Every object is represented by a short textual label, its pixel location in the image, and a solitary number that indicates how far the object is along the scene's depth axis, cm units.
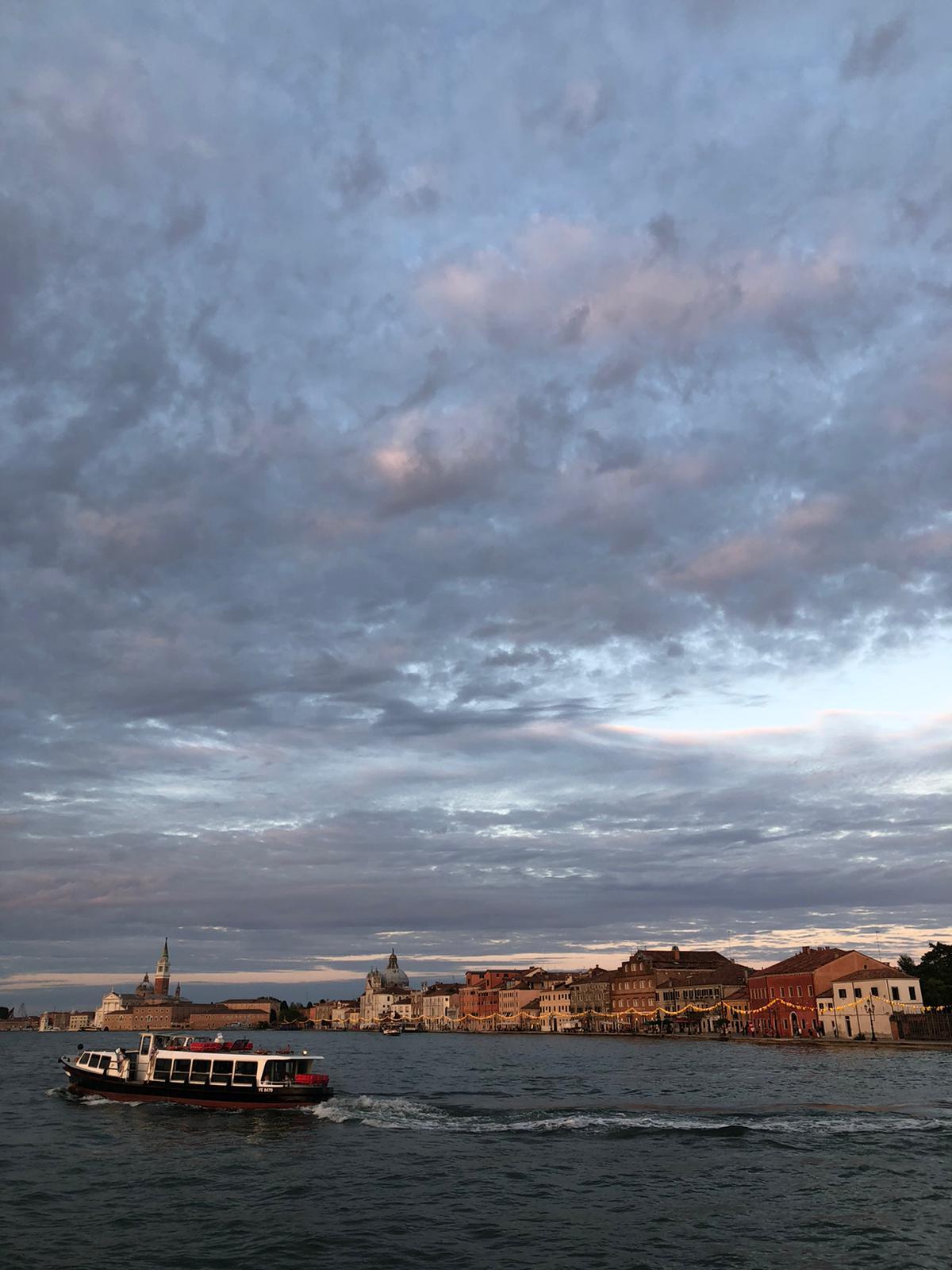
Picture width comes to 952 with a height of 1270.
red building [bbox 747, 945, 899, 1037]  12650
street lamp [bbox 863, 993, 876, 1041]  11538
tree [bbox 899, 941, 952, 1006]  12006
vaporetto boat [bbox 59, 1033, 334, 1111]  5778
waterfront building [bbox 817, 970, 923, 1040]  11394
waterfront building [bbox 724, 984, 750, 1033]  15700
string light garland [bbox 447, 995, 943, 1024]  11356
